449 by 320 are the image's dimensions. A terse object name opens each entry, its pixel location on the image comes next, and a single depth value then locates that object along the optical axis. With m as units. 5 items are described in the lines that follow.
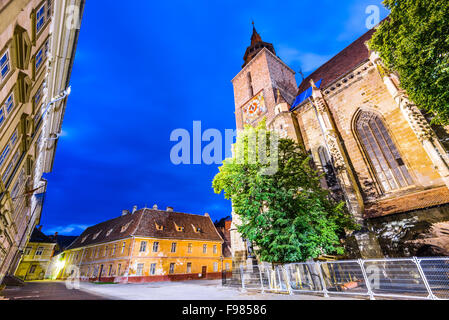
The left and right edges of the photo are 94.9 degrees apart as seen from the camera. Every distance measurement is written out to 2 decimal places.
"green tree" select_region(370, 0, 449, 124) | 7.46
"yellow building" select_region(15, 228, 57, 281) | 40.25
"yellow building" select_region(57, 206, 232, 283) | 25.02
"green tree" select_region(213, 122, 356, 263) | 9.47
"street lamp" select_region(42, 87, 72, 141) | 12.71
